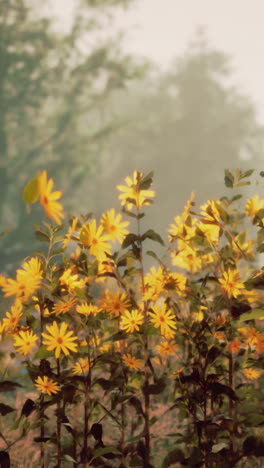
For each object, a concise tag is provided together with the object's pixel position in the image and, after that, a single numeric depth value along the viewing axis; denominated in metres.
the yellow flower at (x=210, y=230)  3.26
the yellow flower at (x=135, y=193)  3.26
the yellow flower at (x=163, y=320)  3.23
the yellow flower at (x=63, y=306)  3.20
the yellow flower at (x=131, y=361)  3.30
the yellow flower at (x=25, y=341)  3.21
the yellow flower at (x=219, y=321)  3.22
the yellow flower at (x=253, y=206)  3.30
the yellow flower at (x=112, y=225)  3.22
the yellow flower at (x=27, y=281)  3.19
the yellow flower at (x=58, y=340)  3.16
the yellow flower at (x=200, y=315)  3.31
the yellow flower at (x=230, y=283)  3.19
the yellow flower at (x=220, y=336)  3.24
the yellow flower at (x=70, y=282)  3.23
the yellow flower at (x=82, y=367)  3.26
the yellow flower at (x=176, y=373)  3.24
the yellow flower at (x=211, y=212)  3.18
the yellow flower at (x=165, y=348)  3.39
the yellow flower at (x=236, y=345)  3.36
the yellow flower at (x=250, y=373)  3.46
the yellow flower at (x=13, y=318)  3.24
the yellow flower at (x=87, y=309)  3.20
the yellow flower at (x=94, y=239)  3.19
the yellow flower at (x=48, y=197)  2.79
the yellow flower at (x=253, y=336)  3.30
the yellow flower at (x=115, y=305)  3.25
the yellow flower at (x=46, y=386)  3.18
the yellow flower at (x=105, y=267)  3.23
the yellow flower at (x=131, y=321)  3.23
